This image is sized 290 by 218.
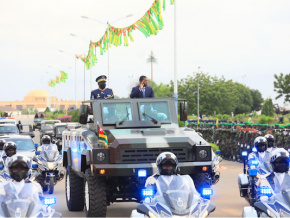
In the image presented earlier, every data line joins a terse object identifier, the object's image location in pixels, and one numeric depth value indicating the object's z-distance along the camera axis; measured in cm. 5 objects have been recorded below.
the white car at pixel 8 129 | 3596
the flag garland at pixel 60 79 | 12781
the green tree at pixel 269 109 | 7851
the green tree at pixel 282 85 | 8688
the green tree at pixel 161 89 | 13420
